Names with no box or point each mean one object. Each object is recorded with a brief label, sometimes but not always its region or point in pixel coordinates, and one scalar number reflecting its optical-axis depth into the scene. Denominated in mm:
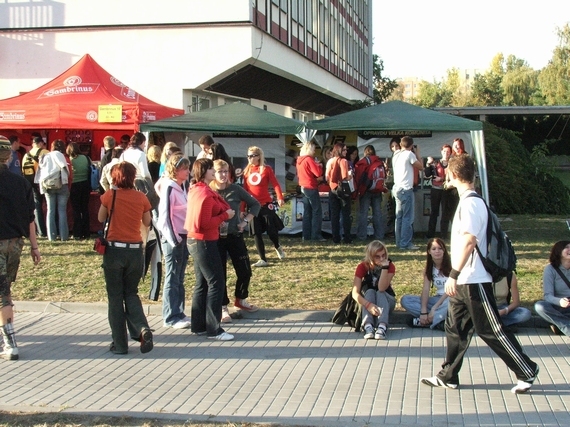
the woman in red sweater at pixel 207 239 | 7352
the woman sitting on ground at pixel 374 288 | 7742
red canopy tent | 14727
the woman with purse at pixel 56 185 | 13648
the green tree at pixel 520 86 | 76500
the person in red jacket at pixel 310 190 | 13625
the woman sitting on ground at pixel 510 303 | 7738
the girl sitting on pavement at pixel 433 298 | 7969
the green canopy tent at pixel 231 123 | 14102
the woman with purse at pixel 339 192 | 13656
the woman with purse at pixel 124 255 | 6961
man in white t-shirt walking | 5449
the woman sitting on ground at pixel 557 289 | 7555
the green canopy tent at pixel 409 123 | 14078
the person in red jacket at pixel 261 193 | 11375
